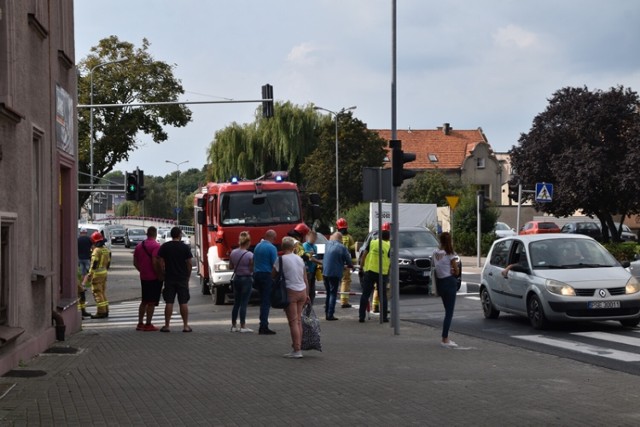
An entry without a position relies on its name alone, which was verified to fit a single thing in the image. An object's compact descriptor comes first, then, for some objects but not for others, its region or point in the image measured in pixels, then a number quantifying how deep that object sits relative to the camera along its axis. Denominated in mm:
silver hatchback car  15969
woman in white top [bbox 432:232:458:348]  14391
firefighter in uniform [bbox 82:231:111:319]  20297
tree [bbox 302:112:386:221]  65812
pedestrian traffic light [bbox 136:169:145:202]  33188
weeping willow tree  66688
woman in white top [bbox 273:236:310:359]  12930
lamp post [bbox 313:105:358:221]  62419
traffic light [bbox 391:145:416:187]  16484
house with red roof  95938
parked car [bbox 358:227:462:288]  25625
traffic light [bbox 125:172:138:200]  33062
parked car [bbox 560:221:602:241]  55656
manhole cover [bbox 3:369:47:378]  10766
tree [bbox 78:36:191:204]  52031
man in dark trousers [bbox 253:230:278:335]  16031
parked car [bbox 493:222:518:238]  54306
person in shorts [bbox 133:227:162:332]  17031
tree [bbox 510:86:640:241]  51147
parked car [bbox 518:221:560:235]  53988
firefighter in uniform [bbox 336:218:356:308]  22125
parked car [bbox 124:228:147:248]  76875
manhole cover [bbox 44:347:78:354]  13453
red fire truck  23266
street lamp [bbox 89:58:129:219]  47500
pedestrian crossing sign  32875
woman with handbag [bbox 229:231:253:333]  16766
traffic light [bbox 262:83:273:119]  29703
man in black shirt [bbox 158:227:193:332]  16478
